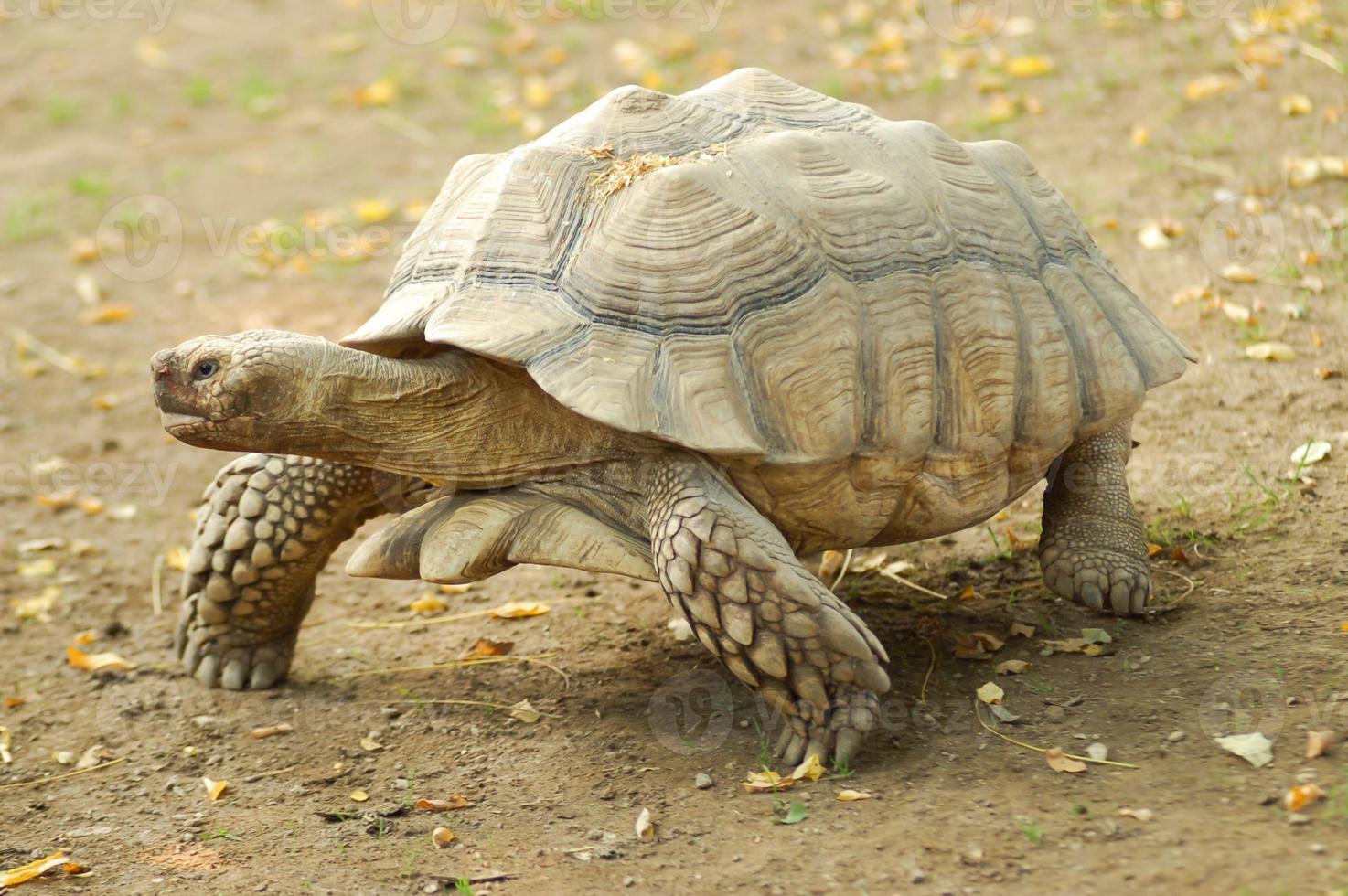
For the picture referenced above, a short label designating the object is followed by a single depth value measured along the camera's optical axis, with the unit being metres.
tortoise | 6.77
